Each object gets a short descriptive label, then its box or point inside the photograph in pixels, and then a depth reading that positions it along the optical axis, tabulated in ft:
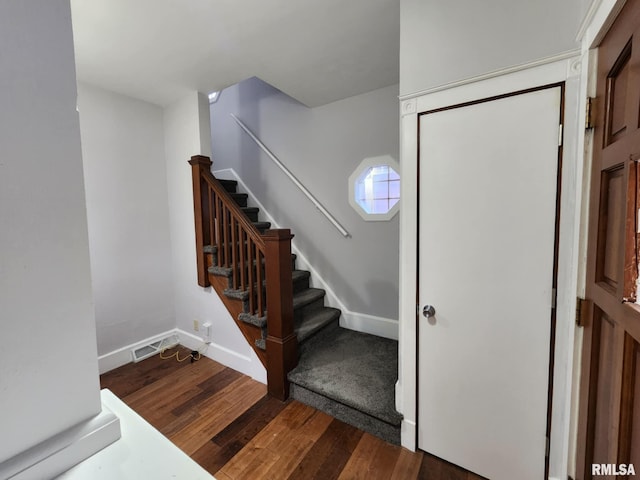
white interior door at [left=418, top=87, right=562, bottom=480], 3.93
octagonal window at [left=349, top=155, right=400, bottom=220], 7.87
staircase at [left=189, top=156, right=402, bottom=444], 5.89
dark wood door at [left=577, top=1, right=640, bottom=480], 2.45
